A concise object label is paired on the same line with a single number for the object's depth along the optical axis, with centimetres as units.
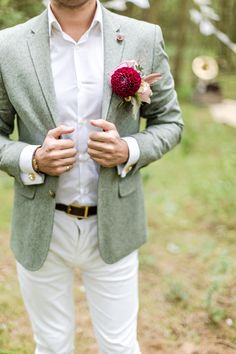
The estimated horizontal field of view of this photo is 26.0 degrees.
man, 180
